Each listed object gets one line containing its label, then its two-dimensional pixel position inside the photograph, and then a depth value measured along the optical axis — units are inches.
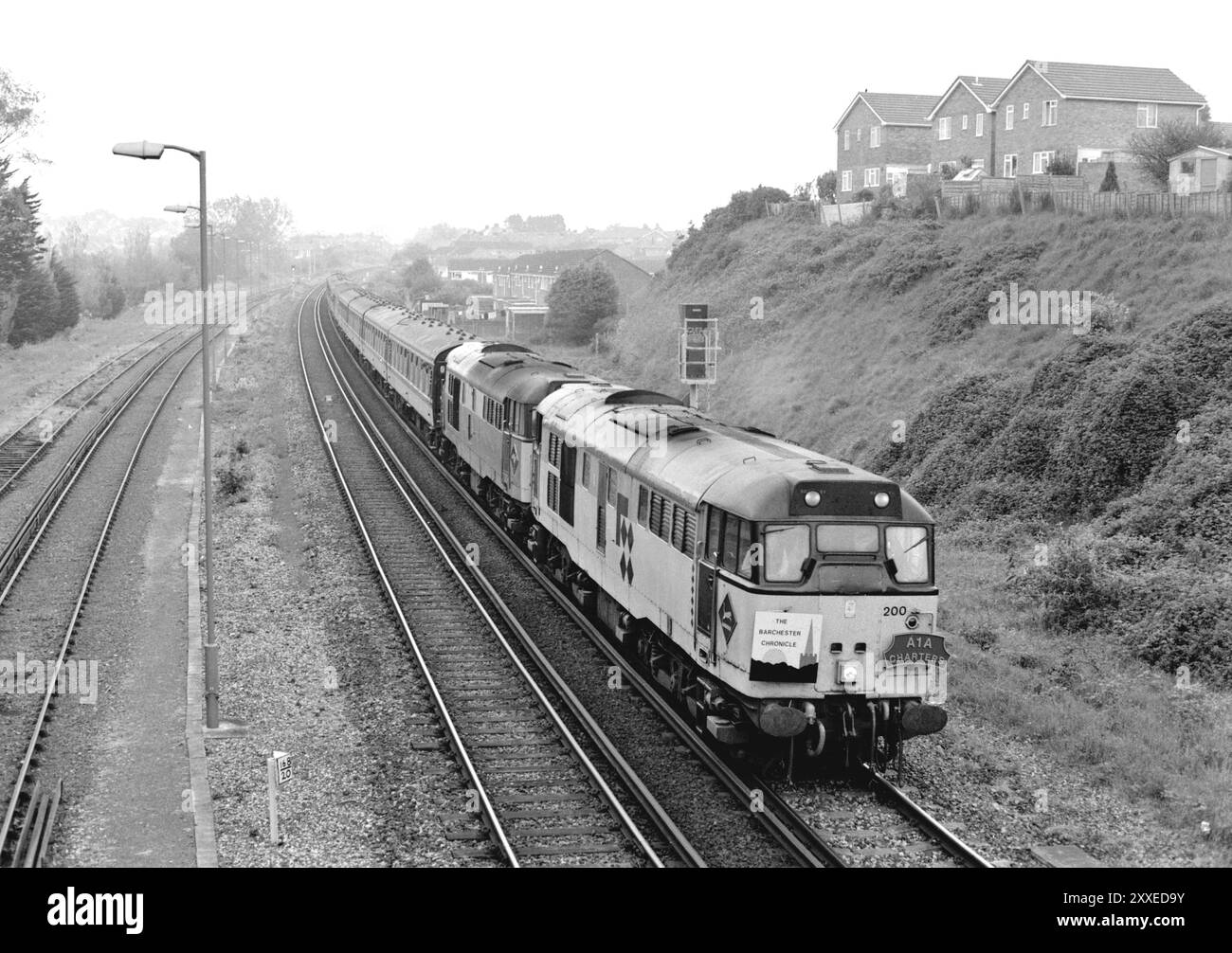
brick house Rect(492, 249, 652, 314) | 3526.1
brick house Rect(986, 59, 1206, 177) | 2027.6
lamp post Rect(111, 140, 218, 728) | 612.4
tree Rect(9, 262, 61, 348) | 2684.5
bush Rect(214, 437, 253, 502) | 1253.1
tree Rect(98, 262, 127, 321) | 3762.3
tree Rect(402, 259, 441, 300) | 4653.1
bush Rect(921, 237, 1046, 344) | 1437.0
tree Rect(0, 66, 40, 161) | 2650.1
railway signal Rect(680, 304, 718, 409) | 1421.0
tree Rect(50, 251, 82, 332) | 2965.1
